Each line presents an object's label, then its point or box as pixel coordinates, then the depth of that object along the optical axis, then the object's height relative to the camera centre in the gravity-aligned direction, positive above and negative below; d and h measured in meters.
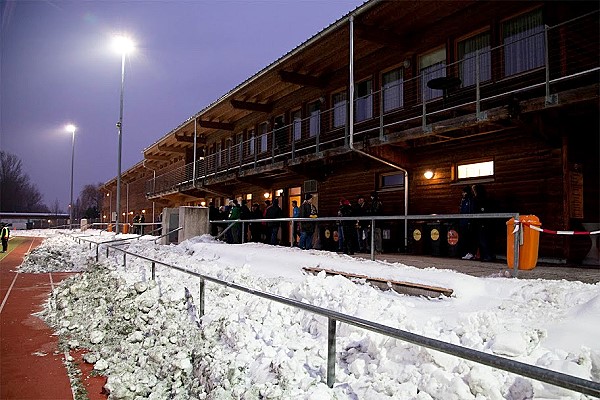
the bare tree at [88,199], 131.06 +6.34
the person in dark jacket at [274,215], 14.41 +0.20
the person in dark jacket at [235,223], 15.09 -0.09
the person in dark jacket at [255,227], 16.50 -0.24
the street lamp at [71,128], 38.88 +8.10
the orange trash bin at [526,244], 6.70 -0.31
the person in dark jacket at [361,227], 12.23 -0.14
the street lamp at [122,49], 20.47 +8.11
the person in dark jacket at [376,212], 12.63 +0.29
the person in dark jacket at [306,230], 12.64 -0.25
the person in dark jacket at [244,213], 16.03 +0.28
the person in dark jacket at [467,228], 10.09 -0.11
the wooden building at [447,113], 9.76 +3.06
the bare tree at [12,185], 84.76 +6.94
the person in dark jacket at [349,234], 12.12 -0.35
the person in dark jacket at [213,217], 16.65 +0.13
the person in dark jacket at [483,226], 9.34 -0.06
